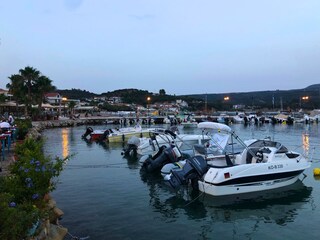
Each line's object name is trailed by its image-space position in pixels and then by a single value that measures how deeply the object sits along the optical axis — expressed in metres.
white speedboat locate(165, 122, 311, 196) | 9.95
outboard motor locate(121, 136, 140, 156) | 19.58
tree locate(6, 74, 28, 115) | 47.51
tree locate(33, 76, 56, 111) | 49.48
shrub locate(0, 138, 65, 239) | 4.25
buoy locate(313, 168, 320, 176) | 13.33
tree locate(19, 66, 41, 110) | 48.77
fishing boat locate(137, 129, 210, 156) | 18.21
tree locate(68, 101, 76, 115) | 72.46
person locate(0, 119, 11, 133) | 14.99
